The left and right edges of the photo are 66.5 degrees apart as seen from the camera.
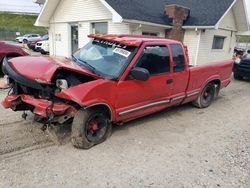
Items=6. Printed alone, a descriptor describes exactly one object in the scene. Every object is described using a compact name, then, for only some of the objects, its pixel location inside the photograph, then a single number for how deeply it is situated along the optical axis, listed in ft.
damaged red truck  10.22
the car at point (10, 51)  24.95
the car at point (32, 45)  58.13
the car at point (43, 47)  51.33
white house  32.52
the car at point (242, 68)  30.21
